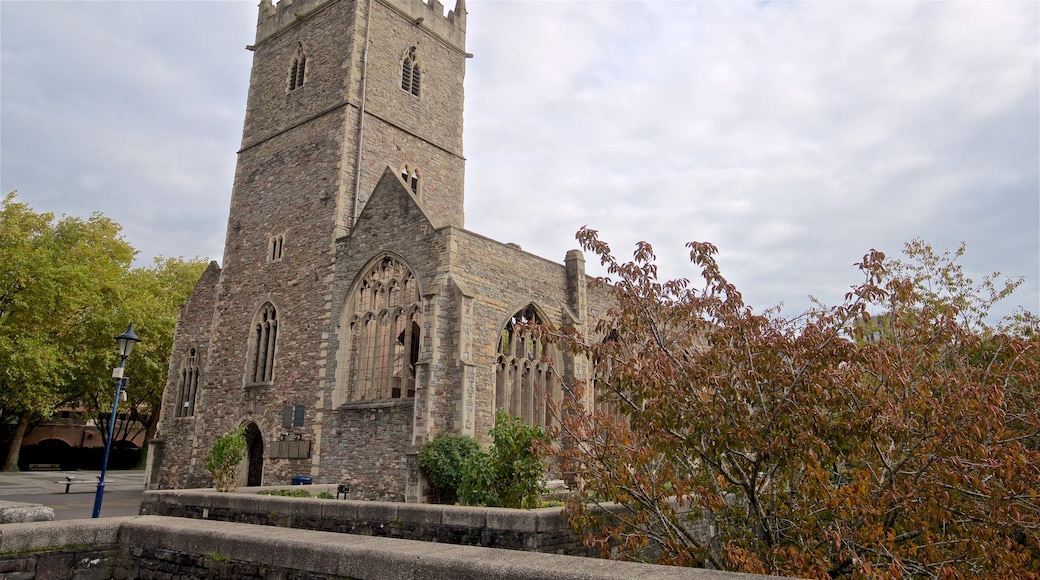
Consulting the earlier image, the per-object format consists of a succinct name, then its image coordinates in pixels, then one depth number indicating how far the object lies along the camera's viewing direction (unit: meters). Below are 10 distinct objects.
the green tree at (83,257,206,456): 32.03
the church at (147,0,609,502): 16.47
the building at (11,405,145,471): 39.47
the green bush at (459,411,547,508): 10.85
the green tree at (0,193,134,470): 25.05
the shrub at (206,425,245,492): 13.88
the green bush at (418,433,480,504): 14.56
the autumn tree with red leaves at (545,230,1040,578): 6.16
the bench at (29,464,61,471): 38.53
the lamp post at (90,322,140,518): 14.81
